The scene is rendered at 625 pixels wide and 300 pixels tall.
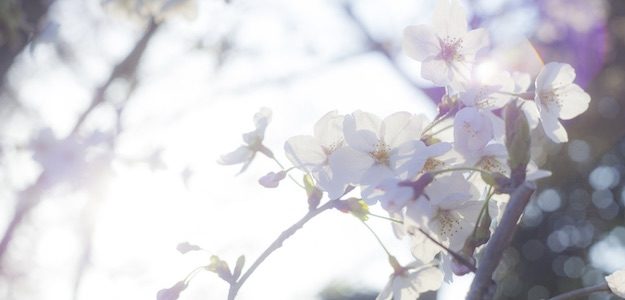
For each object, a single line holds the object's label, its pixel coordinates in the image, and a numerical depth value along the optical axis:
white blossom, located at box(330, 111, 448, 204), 0.49
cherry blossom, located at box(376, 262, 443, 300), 0.53
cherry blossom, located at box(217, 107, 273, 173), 0.56
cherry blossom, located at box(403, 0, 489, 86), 0.52
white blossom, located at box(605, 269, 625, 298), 0.48
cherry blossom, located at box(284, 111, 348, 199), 0.51
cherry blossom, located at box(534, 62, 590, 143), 0.52
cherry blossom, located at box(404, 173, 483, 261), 0.47
